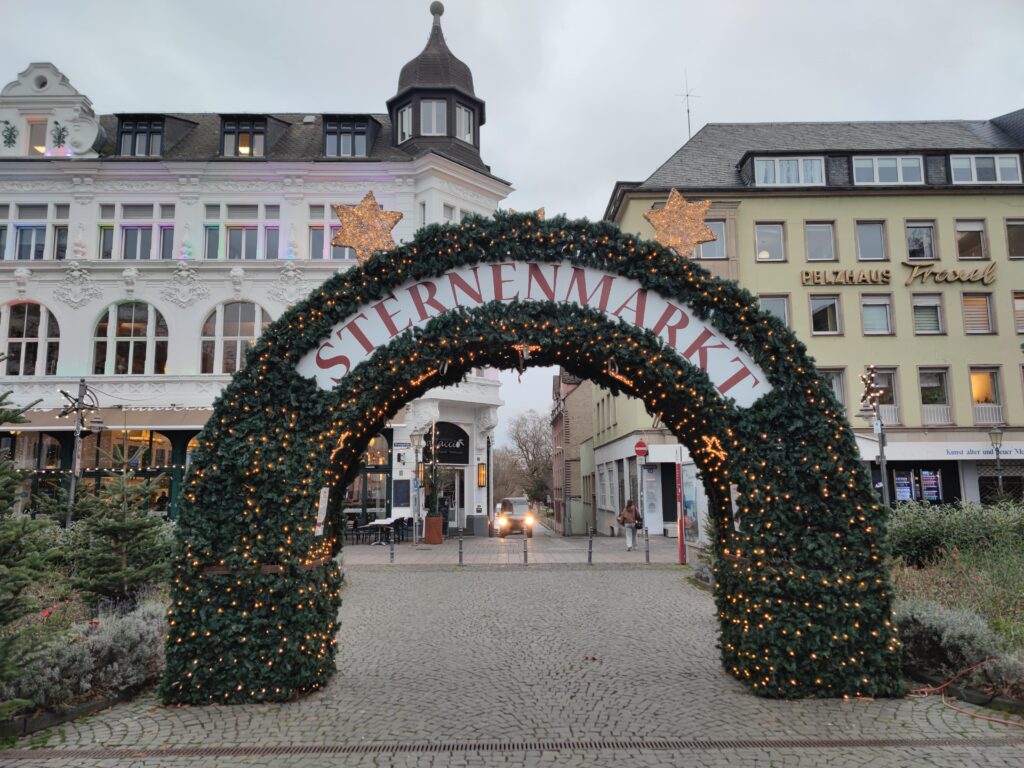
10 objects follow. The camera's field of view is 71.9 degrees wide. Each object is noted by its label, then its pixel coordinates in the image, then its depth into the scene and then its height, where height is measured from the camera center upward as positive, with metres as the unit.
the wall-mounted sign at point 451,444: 27.08 +1.31
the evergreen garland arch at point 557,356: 6.71 -0.01
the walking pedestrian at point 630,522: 21.38 -1.43
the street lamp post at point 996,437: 20.69 +0.91
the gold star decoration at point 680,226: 7.72 +2.70
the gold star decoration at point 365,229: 7.57 +2.67
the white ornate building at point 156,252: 24.50 +8.16
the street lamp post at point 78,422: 15.28 +1.51
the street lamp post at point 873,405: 17.57 +1.67
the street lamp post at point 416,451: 25.53 +0.98
